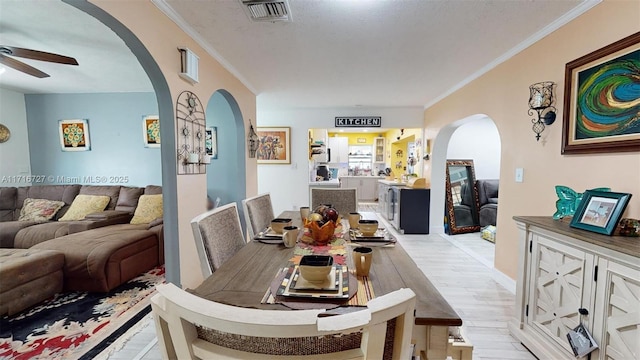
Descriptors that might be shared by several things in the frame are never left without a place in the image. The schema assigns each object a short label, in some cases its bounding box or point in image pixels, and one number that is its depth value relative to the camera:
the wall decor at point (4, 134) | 3.79
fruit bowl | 1.52
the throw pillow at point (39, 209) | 3.33
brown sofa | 2.34
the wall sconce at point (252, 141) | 3.76
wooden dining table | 0.80
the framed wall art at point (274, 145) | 5.23
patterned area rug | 1.69
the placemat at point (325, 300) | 0.86
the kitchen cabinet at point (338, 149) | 8.62
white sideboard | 1.18
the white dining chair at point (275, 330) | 0.42
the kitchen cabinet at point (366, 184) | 8.42
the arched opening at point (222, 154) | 4.23
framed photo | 1.35
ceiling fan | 2.10
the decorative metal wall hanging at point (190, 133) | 2.08
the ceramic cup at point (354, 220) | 1.84
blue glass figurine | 1.69
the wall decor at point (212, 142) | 4.25
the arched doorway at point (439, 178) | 4.44
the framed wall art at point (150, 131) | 3.98
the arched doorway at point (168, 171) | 1.92
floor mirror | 4.67
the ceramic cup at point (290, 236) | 1.47
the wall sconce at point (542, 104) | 2.07
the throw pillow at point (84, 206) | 3.36
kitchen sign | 5.20
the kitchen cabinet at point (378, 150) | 8.83
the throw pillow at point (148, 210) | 3.32
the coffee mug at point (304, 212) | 2.01
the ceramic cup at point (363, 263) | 1.07
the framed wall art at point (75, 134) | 4.00
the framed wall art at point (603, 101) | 1.52
